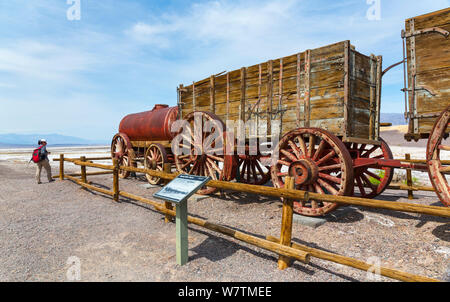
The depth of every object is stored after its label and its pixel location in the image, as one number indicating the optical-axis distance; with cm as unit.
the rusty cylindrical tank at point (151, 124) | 924
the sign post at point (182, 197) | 350
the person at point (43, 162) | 991
